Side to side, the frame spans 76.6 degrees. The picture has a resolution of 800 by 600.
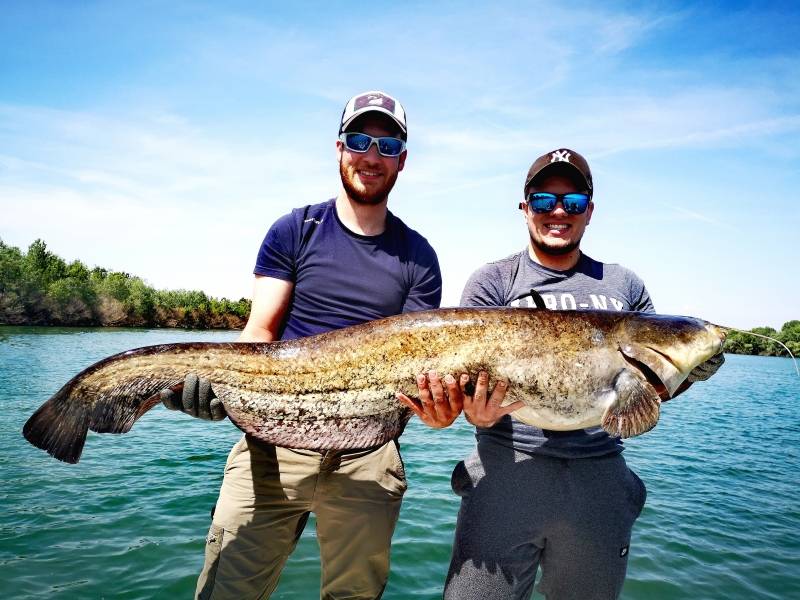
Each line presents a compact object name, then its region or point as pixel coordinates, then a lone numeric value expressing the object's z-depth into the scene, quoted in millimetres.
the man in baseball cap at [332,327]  3223
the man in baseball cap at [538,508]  2889
